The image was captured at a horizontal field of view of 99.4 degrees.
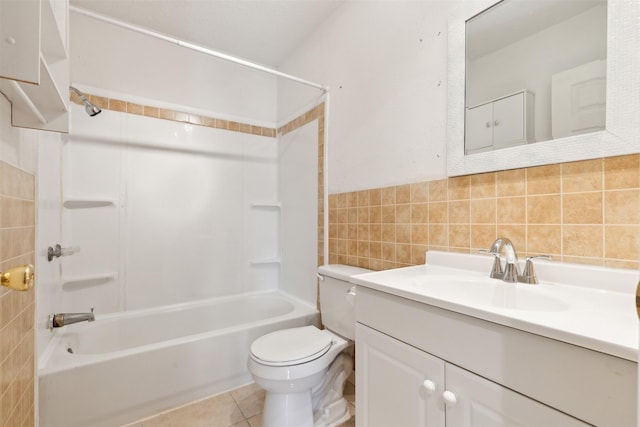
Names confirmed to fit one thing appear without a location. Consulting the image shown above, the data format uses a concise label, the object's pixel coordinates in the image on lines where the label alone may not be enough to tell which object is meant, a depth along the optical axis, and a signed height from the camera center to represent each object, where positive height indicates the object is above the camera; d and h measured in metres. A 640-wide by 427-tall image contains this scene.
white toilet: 1.22 -0.69
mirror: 0.78 +0.47
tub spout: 1.41 -0.55
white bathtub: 1.25 -0.82
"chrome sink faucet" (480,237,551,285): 0.89 -0.17
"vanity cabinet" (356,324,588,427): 0.58 -0.46
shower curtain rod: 1.22 +0.89
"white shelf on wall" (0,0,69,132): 0.52 +0.35
